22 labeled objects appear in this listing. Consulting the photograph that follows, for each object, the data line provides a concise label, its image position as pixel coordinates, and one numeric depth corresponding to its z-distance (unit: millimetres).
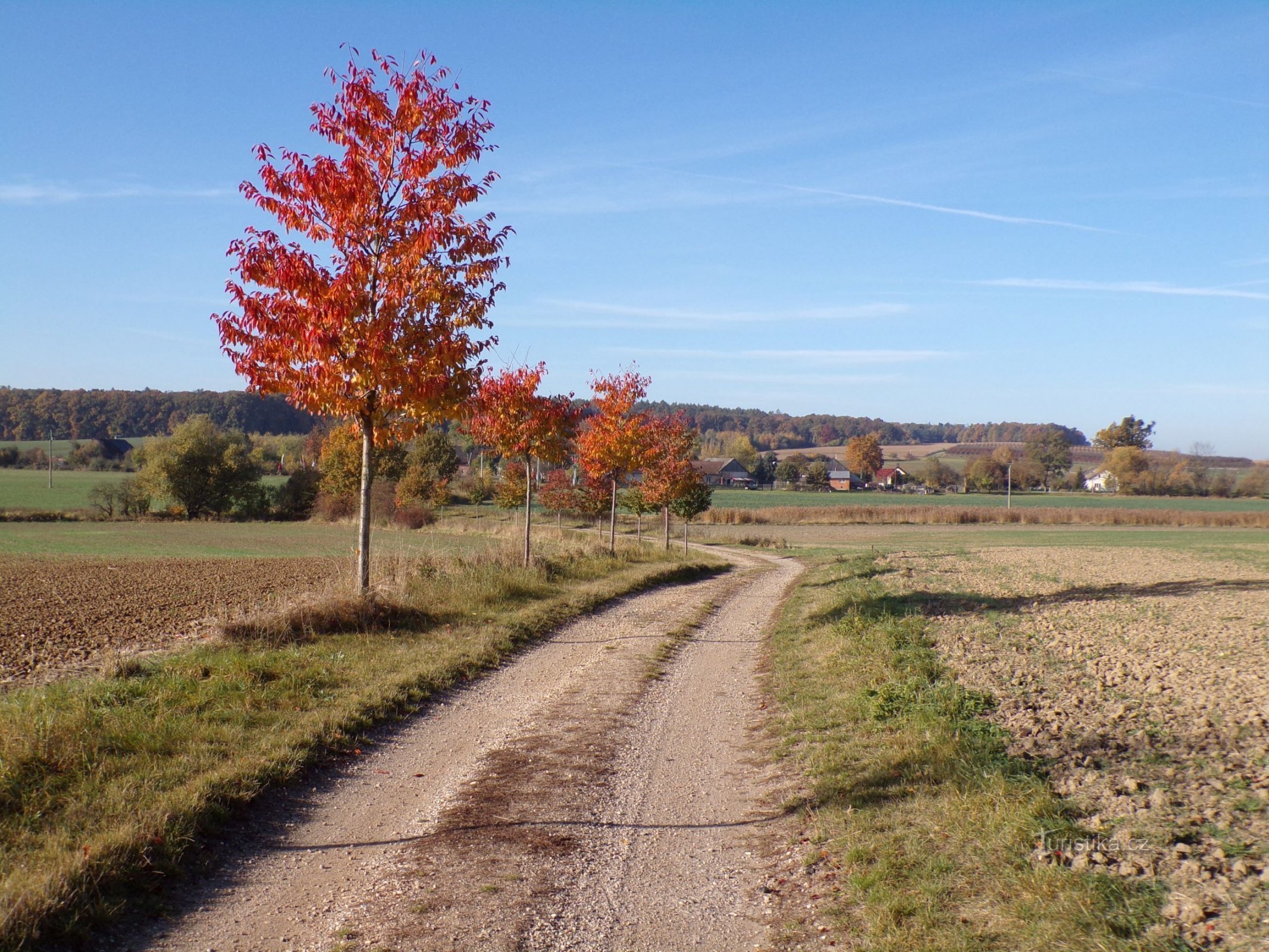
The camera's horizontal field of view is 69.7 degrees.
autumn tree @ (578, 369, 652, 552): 29562
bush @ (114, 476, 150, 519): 65938
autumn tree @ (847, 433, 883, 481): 167375
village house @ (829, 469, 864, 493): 153750
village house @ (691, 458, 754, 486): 155000
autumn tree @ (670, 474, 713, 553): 33281
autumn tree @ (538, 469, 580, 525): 39188
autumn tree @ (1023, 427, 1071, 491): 146125
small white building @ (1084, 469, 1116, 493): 133625
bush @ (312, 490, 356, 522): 64812
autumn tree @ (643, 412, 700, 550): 32625
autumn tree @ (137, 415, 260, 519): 64875
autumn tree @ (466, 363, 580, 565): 21766
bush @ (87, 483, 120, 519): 65938
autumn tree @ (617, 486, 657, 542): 33500
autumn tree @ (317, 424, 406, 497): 63500
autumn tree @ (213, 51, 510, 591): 12344
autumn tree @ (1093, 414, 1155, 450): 158625
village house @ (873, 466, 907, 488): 160875
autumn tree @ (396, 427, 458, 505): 63375
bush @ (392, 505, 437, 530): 56019
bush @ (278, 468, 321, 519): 69625
